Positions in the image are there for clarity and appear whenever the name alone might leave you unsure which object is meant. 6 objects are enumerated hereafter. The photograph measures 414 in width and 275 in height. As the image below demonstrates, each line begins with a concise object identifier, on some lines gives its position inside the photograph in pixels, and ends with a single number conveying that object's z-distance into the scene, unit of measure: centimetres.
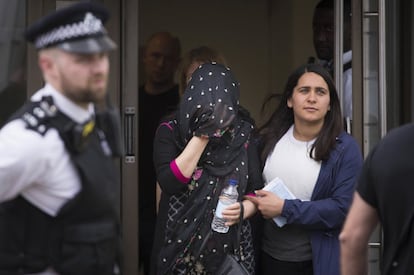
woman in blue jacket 706
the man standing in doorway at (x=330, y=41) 830
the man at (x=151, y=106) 873
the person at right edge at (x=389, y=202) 491
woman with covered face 689
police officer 462
